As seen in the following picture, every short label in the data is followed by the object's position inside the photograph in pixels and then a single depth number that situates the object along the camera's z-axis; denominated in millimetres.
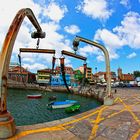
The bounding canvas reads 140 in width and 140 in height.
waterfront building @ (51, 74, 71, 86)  59890
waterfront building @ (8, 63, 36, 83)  72415
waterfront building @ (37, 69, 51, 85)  69637
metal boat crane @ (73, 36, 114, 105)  12014
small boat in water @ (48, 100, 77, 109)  20334
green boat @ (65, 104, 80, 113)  17829
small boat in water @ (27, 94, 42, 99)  33080
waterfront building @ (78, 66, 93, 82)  96138
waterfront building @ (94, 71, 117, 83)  92737
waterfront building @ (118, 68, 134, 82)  100995
